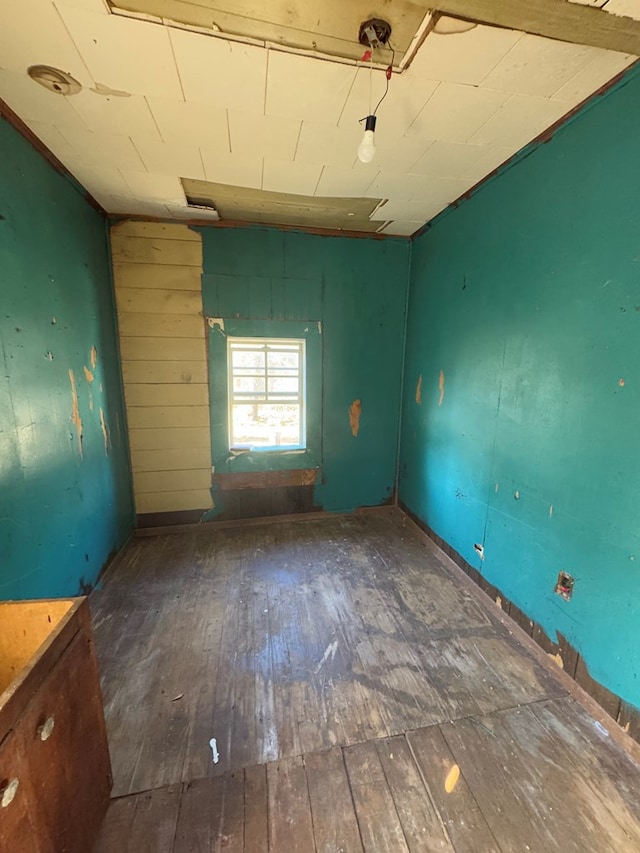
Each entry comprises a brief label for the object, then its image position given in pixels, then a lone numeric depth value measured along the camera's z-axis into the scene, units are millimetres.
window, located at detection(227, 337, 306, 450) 3141
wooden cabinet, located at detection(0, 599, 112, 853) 780
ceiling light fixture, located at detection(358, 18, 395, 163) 1167
